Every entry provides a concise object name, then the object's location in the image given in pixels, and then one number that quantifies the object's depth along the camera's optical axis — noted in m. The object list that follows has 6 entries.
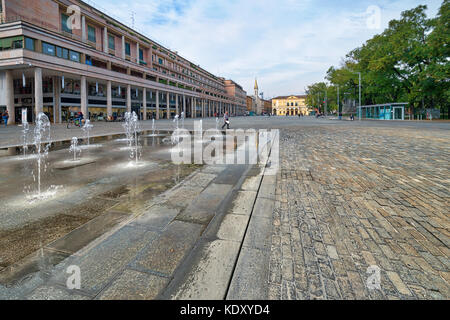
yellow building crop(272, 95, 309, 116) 166.89
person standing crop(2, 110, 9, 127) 27.76
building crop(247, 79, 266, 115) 186.93
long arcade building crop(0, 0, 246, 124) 28.95
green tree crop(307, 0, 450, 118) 30.91
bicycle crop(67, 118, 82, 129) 25.00
